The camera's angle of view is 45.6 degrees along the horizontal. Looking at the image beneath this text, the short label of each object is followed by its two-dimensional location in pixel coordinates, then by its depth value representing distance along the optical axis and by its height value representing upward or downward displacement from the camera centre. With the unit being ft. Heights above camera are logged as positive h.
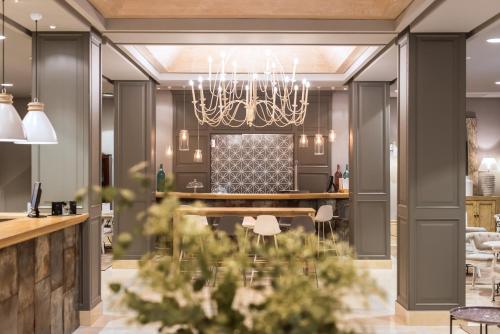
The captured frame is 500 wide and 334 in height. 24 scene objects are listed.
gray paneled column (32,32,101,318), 19.85 +1.55
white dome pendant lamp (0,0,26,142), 14.57 +1.14
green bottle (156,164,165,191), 34.94 -0.60
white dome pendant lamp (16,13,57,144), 16.37 +1.16
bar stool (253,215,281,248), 26.68 -2.58
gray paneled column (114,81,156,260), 31.14 +1.80
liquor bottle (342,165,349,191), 36.76 -0.85
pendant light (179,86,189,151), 32.73 +1.54
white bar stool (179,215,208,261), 27.26 -2.45
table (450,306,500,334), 13.66 -3.53
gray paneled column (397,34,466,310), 20.21 -0.11
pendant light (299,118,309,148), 34.85 +1.50
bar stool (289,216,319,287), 26.61 -2.49
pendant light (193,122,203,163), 35.01 +0.70
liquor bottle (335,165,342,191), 37.24 -0.61
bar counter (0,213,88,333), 13.80 -2.83
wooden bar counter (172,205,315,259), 27.71 -2.08
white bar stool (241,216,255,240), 28.71 -2.72
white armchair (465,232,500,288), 26.32 -3.87
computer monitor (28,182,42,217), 18.03 -0.93
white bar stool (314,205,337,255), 30.36 -2.35
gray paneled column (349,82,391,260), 31.76 +0.06
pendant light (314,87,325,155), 34.30 +1.46
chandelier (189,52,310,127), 32.89 +4.65
